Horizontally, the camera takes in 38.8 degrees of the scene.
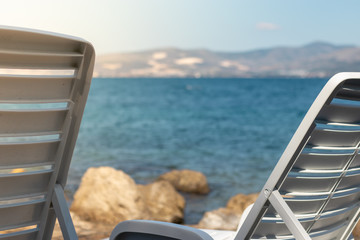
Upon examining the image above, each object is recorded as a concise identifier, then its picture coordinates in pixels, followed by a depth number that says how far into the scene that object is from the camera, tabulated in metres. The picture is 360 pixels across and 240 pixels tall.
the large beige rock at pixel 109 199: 6.70
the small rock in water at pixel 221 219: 7.25
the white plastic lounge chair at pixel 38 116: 1.71
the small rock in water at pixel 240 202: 8.00
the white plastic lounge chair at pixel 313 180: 1.56
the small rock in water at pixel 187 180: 10.06
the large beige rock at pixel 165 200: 7.51
